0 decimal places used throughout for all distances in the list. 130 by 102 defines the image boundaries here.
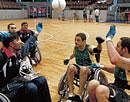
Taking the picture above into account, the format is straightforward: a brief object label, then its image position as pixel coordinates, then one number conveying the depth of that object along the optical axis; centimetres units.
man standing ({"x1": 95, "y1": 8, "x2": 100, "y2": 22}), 2480
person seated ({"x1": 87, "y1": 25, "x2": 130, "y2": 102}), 306
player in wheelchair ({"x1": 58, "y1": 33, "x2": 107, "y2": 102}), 416
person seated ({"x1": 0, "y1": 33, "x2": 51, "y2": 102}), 336
